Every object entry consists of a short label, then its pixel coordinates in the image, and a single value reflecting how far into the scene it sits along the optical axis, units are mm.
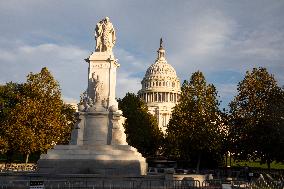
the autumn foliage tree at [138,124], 74438
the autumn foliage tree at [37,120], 54781
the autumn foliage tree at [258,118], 45656
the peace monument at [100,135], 31750
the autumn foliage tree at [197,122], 55781
